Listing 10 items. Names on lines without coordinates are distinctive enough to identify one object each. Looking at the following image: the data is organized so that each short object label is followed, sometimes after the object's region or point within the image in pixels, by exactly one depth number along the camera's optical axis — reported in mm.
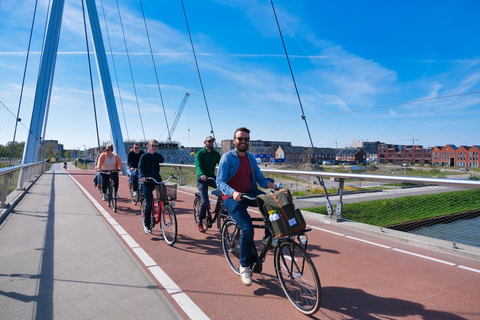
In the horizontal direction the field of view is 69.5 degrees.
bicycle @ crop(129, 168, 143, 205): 10074
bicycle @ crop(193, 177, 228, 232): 6367
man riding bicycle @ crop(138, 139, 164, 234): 6391
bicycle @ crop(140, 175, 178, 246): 5824
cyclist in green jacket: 6646
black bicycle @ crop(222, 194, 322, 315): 3262
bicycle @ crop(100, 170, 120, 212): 9307
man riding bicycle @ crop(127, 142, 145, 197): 9664
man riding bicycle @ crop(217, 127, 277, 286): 3906
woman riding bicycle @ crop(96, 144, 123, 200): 9977
